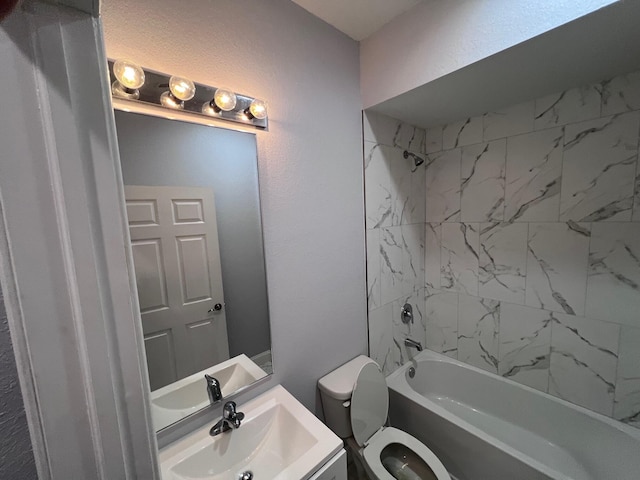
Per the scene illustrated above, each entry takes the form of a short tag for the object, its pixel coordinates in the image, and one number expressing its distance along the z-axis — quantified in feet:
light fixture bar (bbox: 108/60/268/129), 2.81
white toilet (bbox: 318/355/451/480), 4.42
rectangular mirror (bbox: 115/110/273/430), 2.95
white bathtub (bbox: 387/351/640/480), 4.36
